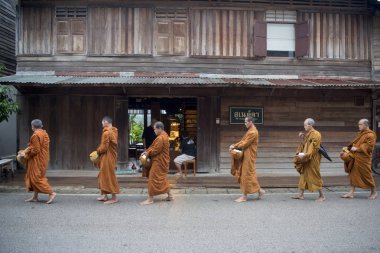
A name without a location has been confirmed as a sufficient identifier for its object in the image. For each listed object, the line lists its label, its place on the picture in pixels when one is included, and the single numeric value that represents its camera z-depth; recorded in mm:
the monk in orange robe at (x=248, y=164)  8297
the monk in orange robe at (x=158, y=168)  8023
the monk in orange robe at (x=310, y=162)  8336
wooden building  12203
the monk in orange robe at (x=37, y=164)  7887
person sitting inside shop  11586
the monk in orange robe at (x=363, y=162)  8594
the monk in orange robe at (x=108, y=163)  8055
